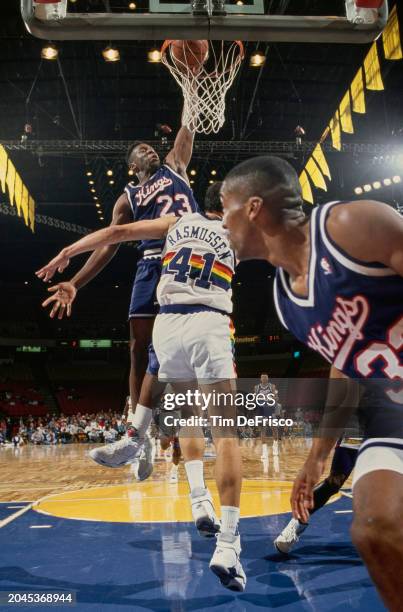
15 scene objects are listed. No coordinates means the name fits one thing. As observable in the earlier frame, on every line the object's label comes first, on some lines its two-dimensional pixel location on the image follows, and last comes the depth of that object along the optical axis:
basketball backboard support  3.64
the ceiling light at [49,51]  10.21
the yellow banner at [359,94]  9.59
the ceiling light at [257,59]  10.11
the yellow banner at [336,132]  11.34
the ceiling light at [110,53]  10.10
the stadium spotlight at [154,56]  10.67
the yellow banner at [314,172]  12.40
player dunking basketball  4.15
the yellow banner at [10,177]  11.90
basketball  4.27
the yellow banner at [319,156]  12.76
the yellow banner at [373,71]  8.61
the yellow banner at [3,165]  11.28
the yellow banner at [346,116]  10.37
